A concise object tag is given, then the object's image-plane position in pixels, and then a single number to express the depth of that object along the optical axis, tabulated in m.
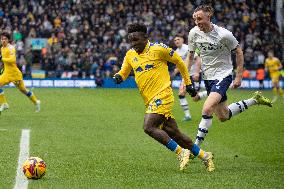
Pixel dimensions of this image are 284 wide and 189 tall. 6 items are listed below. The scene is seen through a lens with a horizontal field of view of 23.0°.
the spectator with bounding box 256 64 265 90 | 39.46
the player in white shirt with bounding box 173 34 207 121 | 20.00
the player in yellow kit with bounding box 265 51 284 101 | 32.37
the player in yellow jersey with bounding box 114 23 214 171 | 10.65
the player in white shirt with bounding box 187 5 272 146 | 11.89
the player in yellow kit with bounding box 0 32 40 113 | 21.48
